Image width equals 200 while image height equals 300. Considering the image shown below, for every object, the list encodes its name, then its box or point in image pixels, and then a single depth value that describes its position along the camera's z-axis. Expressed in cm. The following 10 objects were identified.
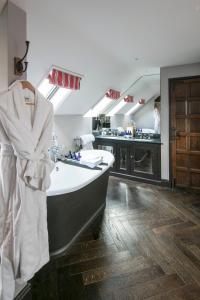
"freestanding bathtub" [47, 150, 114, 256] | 166
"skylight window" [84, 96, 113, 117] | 467
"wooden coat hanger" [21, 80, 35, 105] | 137
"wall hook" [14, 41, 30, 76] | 149
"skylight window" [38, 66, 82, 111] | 282
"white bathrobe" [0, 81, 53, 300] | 117
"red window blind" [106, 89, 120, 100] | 421
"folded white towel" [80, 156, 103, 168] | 231
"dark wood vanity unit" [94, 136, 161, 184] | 417
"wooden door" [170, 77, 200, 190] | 373
